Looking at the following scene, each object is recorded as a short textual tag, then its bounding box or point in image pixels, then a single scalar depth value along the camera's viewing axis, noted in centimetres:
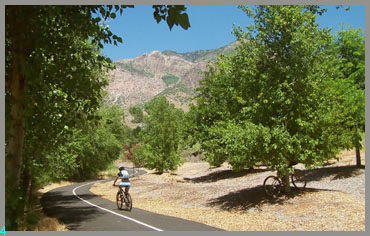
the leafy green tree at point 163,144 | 3769
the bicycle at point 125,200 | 1384
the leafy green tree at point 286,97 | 1273
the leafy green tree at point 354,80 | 1753
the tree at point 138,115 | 14062
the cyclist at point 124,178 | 1405
